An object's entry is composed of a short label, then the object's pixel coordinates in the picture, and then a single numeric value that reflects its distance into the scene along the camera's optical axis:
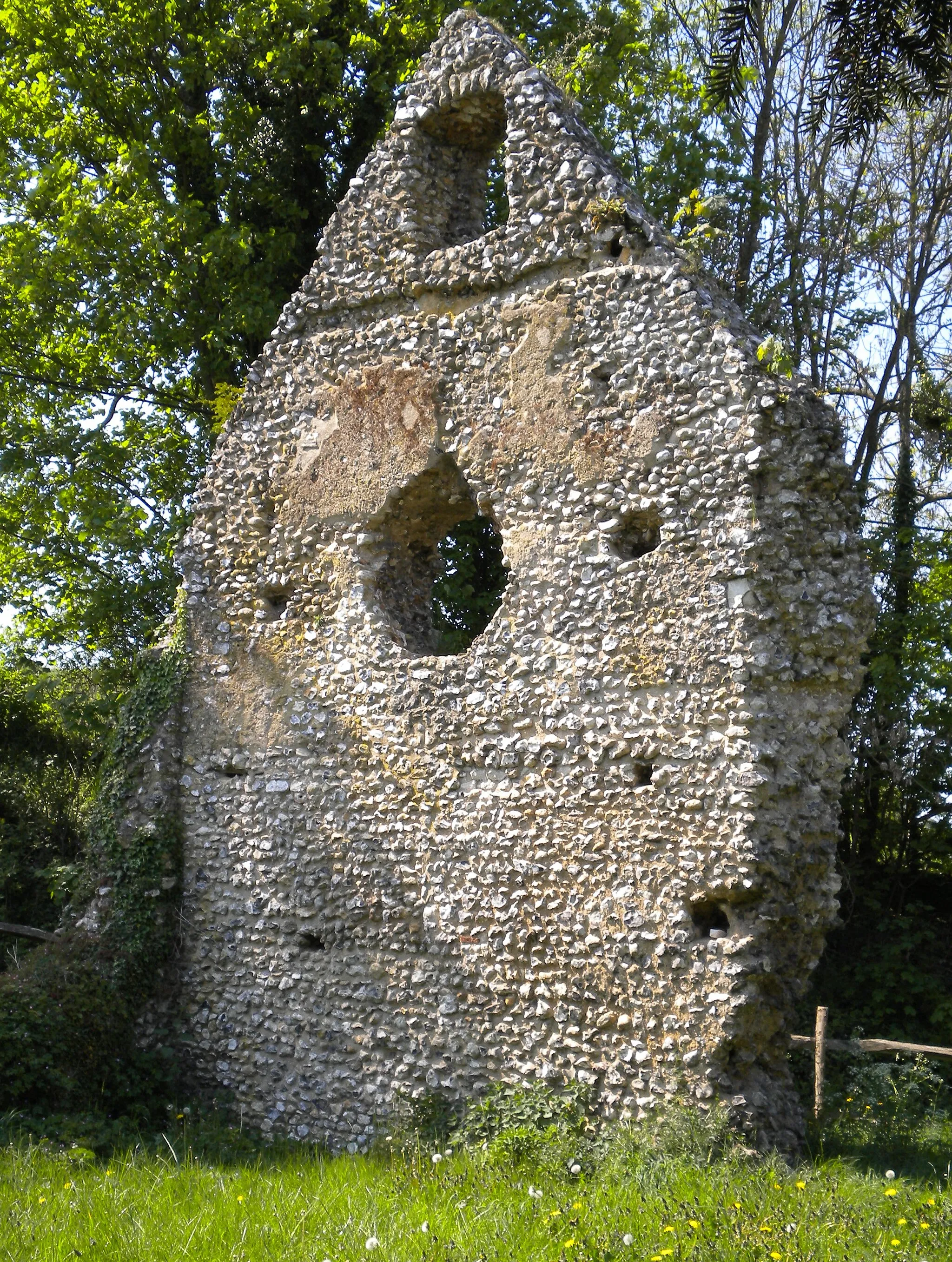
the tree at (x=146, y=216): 12.48
